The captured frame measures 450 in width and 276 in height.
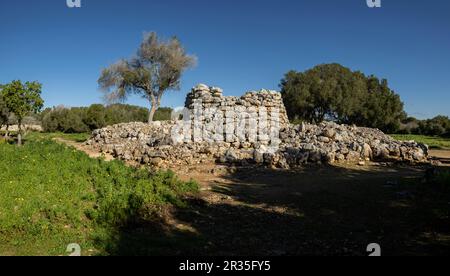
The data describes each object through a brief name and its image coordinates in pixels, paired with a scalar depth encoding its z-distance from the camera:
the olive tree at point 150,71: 30.52
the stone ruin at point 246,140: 15.59
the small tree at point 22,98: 22.44
